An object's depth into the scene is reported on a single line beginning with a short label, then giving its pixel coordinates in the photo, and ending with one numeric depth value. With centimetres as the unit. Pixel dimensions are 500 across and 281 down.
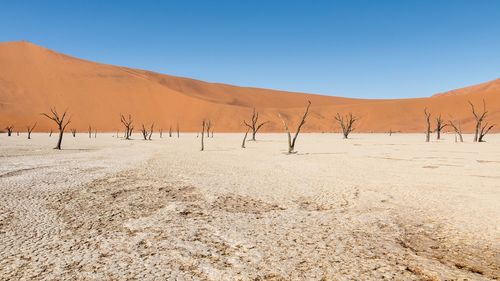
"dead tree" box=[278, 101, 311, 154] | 1797
